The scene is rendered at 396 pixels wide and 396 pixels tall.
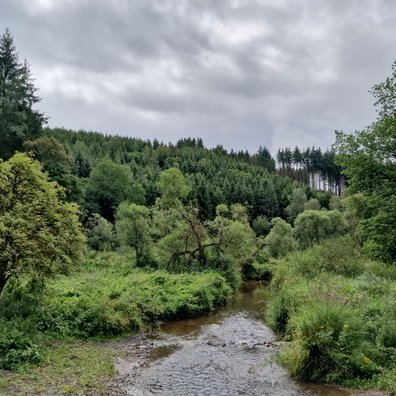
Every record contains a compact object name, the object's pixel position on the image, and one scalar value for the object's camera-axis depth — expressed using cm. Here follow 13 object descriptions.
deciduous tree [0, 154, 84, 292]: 1123
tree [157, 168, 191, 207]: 7775
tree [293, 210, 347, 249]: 5362
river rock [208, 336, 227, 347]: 1493
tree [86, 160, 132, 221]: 7031
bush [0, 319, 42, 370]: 956
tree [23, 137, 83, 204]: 4038
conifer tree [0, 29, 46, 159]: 4019
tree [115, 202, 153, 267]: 3691
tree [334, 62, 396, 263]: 1557
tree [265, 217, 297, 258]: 4894
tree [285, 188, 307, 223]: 9100
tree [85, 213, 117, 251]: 4733
